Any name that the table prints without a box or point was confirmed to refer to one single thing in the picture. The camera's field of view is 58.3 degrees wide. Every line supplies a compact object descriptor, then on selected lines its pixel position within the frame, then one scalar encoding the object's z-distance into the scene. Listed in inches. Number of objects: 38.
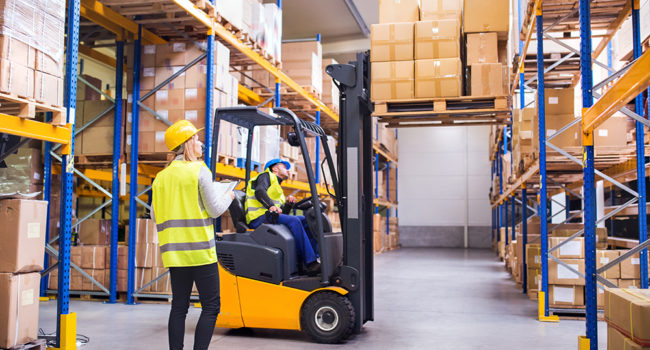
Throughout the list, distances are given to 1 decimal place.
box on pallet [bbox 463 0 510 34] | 267.6
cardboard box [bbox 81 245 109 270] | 296.8
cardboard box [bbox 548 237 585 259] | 263.9
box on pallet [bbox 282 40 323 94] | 452.1
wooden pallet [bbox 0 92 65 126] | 156.1
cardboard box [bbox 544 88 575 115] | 264.4
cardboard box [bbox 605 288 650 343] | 108.7
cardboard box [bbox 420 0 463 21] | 284.2
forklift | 203.2
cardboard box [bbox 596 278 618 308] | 262.3
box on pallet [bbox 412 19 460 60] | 259.3
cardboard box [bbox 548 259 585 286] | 258.4
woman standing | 143.0
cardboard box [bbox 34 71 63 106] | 164.9
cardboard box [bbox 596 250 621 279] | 259.6
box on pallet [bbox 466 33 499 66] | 263.1
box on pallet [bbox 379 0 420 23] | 285.9
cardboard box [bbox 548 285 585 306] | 259.9
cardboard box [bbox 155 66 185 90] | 287.3
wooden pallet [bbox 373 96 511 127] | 250.2
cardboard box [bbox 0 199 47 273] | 161.0
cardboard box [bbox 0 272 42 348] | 157.8
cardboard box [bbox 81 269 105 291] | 297.6
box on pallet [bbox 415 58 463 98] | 252.1
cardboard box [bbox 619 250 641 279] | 259.8
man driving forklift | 215.6
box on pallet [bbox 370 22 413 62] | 260.7
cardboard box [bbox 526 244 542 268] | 309.0
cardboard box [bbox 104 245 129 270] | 295.0
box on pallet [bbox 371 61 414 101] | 253.8
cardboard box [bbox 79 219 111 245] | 316.2
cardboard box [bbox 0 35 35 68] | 154.8
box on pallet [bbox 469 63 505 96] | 247.9
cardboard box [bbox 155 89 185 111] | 285.4
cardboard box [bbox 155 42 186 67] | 288.4
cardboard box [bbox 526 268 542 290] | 316.5
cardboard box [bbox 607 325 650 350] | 111.4
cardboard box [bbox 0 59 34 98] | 152.1
